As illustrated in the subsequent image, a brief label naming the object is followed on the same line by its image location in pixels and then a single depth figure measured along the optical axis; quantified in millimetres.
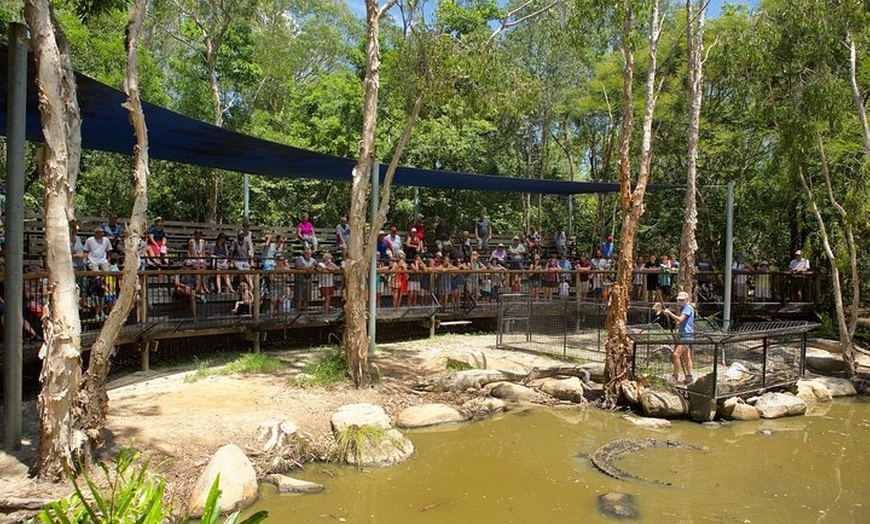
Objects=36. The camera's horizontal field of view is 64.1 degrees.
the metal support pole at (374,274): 10085
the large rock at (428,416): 7965
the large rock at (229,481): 5273
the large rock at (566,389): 9352
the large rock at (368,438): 6617
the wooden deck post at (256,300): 9927
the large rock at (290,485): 5852
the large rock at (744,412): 8961
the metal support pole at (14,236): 5371
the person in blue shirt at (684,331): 9281
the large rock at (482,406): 8562
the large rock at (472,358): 10297
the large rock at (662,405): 8758
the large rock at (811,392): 10281
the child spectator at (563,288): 13990
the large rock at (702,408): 8703
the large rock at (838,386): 10703
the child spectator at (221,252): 11718
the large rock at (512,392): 9320
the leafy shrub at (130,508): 2885
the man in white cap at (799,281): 14930
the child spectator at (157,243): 11281
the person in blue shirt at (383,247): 13875
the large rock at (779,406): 9211
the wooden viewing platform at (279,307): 8273
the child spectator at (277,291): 10302
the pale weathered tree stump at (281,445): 6348
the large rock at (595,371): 10052
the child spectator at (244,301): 9984
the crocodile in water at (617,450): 6664
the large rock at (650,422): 8383
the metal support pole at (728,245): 12852
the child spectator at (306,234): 14463
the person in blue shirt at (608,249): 17484
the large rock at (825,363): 12109
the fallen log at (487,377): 9328
